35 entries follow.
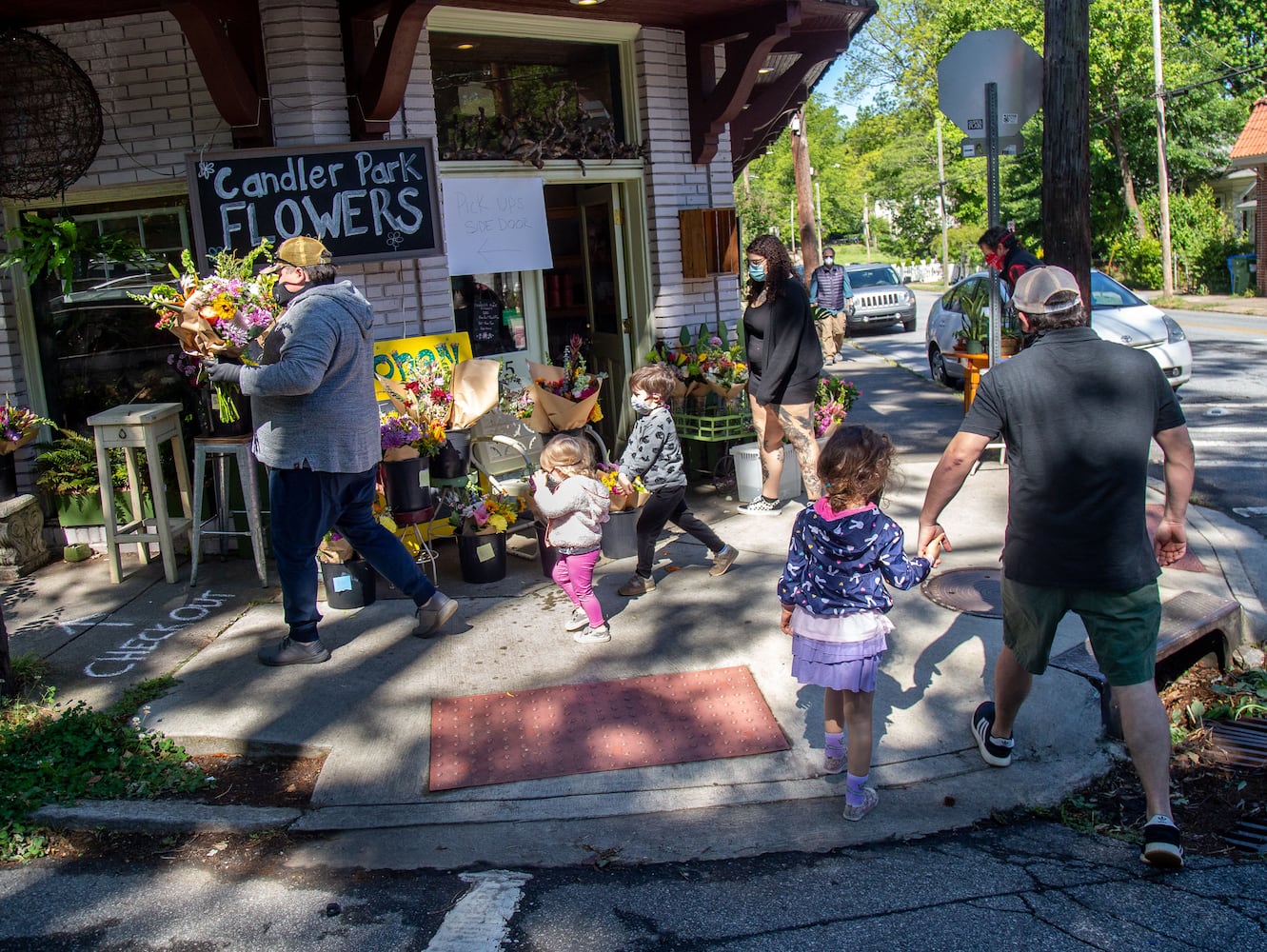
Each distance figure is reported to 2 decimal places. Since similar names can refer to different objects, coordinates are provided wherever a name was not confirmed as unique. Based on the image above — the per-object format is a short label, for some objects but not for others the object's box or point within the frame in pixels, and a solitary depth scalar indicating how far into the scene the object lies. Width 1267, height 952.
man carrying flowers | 4.75
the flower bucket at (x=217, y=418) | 6.36
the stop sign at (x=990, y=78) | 6.73
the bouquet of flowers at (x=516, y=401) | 6.86
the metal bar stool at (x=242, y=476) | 6.21
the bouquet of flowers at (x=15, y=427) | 6.59
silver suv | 24.12
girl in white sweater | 5.17
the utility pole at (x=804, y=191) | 22.72
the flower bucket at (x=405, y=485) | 5.98
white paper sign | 7.31
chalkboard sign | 6.23
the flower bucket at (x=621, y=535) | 6.62
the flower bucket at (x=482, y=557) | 6.22
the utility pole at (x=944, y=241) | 46.75
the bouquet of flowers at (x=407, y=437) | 5.97
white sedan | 12.02
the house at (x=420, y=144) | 6.41
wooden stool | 6.41
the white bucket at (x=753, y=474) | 7.62
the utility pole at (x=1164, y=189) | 28.56
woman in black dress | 6.95
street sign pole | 6.71
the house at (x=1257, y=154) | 29.67
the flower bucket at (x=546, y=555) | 6.20
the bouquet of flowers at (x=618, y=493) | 6.45
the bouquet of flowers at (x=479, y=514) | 6.23
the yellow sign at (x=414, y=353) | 6.75
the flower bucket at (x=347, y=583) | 5.77
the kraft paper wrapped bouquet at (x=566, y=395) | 6.35
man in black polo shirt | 3.59
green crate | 7.93
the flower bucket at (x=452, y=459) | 6.29
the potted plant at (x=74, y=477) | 7.09
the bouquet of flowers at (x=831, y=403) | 8.06
